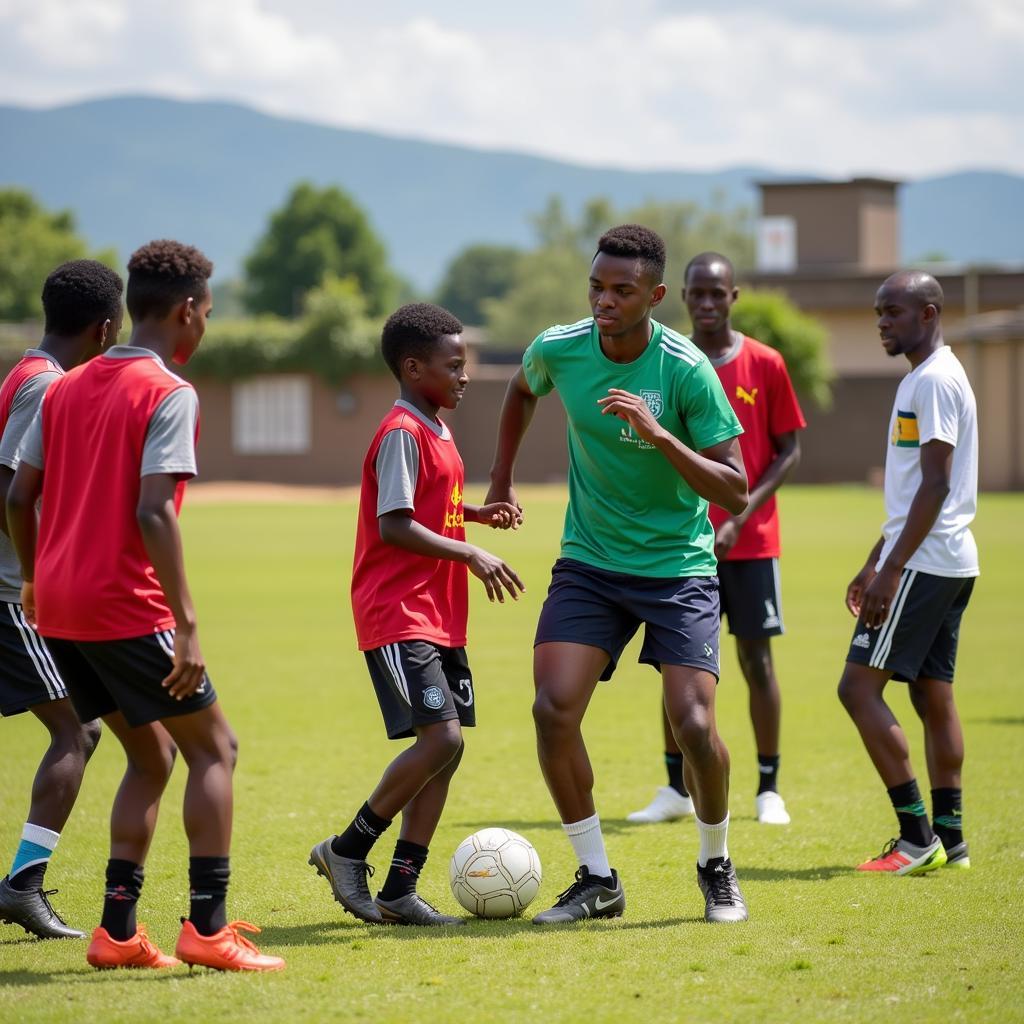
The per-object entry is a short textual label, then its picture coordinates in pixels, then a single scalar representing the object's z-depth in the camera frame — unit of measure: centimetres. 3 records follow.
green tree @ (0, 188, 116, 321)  9238
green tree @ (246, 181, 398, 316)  10806
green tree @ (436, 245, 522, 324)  18725
